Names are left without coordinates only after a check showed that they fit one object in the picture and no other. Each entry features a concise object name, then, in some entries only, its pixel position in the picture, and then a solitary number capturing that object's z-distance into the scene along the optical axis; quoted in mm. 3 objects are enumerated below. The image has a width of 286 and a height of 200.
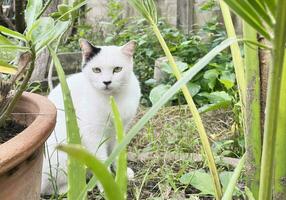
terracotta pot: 547
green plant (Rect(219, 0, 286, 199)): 321
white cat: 1144
